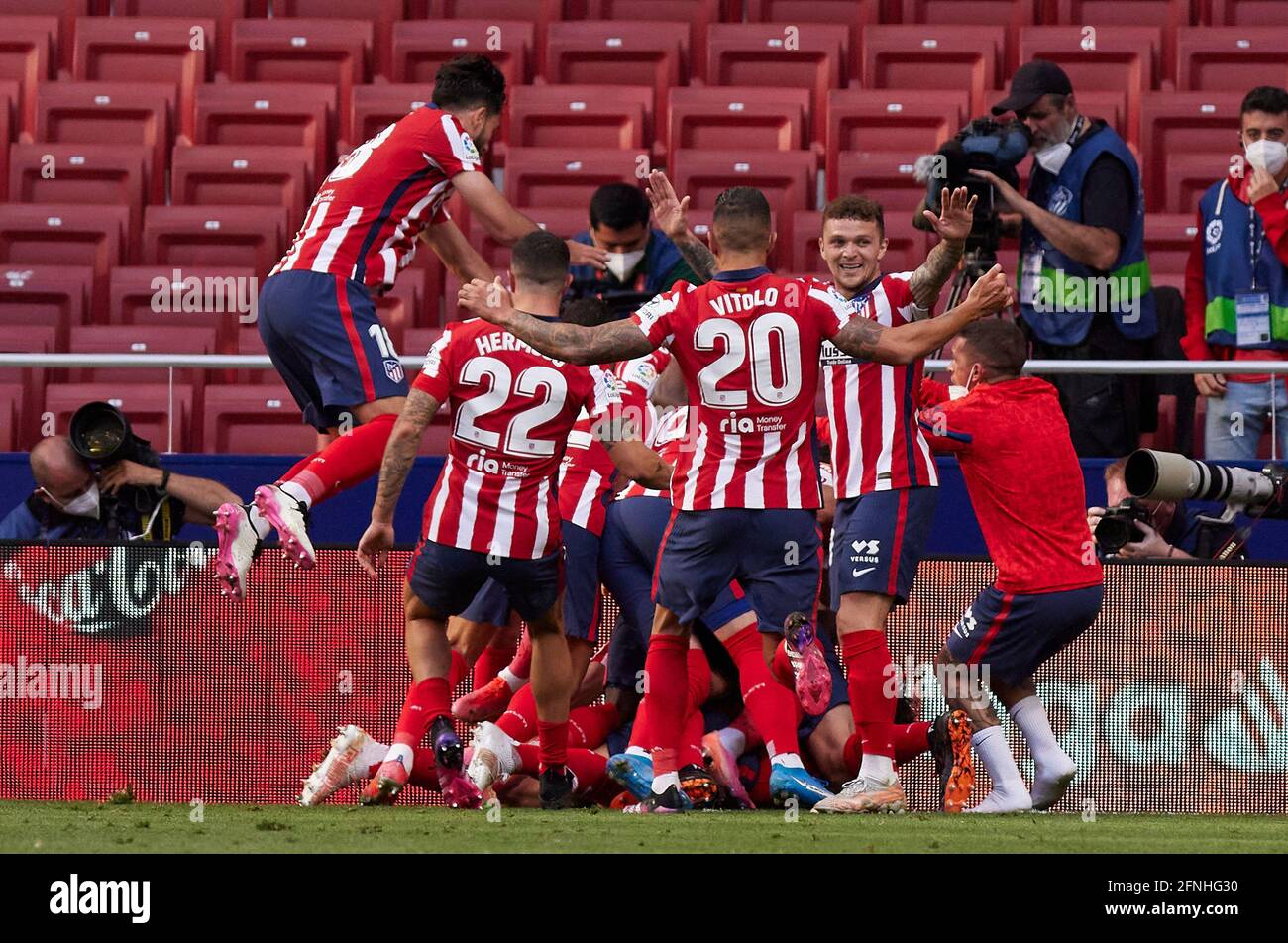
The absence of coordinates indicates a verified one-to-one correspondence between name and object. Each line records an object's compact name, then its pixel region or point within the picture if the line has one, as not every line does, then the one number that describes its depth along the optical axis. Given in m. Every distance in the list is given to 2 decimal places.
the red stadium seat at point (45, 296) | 9.73
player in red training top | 6.50
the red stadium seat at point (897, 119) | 10.60
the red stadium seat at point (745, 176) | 10.22
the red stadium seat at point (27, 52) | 11.28
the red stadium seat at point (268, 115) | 10.83
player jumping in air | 6.30
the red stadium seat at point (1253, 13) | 11.64
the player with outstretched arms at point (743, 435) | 5.99
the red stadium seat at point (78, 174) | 10.49
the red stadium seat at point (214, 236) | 10.07
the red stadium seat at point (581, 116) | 10.75
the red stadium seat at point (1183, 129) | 10.64
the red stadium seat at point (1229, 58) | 11.01
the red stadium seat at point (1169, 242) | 9.97
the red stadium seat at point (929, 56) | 11.03
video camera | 7.87
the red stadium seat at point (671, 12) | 11.61
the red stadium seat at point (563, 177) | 10.35
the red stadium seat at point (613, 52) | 11.28
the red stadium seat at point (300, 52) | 11.34
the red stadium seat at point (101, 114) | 10.87
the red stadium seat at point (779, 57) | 11.18
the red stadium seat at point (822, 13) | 11.52
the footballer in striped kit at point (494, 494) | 6.18
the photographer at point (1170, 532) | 7.44
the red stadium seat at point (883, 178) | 10.24
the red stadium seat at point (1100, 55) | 10.94
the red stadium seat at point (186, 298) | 9.59
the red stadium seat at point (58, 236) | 10.13
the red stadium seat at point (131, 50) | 11.38
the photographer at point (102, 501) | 7.31
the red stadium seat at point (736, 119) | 10.69
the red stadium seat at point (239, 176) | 10.48
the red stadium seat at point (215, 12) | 11.57
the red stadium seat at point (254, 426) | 8.99
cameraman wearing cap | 8.01
